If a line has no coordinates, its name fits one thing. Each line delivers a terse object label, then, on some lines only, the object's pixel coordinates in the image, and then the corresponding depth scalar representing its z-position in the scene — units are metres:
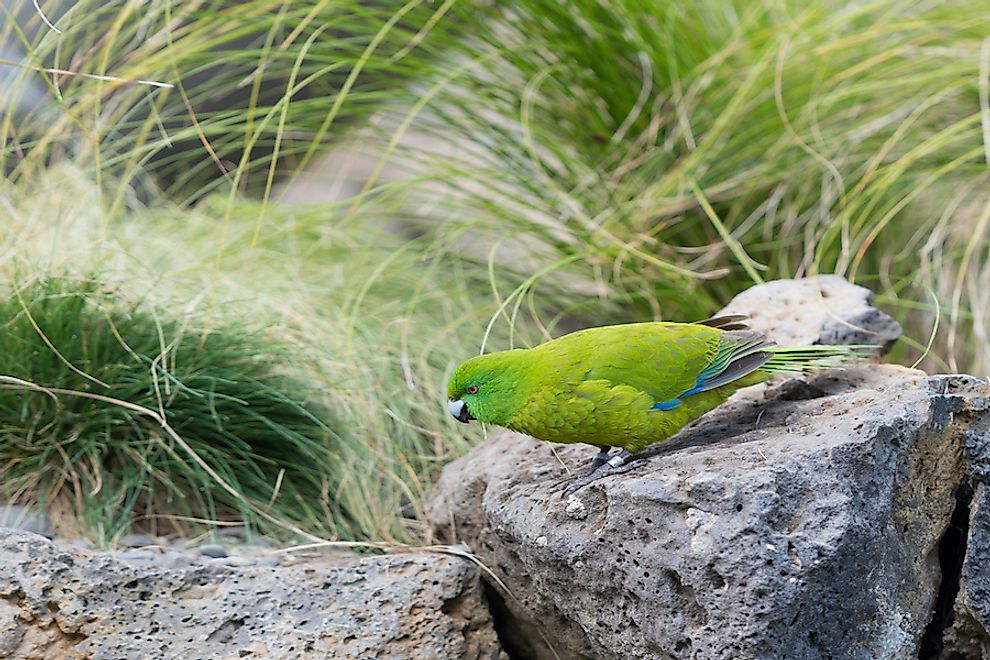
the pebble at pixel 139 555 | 5.72
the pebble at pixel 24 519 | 5.83
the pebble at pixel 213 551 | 5.82
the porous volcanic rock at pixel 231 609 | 5.63
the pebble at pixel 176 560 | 5.68
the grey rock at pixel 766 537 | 5.53
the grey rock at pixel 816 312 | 5.75
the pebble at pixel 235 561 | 5.69
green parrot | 5.63
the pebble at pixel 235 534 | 5.89
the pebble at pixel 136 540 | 5.85
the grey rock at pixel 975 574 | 5.59
